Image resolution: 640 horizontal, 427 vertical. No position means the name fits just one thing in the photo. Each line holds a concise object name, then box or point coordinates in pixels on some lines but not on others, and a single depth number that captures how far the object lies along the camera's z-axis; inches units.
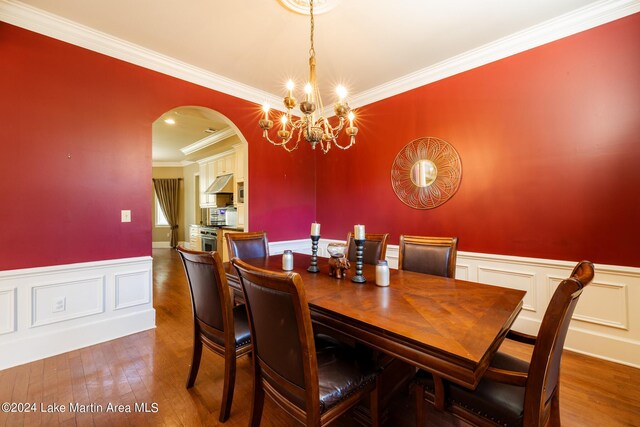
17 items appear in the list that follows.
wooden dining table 34.9
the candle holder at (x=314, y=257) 77.3
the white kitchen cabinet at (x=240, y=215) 174.4
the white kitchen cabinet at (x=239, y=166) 195.9
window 326.6
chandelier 69.6
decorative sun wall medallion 114.1
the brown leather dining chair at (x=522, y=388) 33.5
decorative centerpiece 70.1
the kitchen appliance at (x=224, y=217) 227.0
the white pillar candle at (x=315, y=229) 78.3
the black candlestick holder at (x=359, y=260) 66.7
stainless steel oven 227.8
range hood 224.7
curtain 320.2
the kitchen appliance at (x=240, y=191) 196.9
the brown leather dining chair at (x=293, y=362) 38.7
